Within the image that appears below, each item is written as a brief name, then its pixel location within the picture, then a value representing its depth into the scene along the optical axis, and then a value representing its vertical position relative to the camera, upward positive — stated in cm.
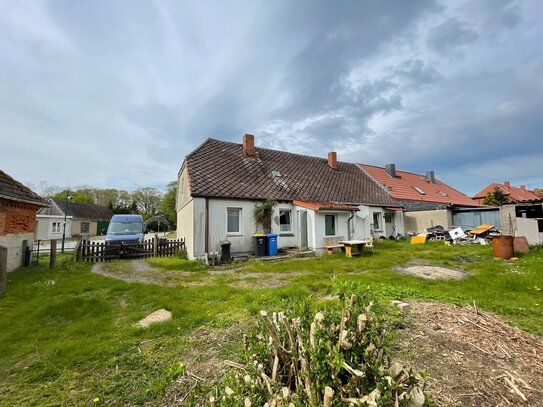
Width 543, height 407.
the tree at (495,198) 3428 +334
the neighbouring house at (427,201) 2072 +245
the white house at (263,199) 1341 +157
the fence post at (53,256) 1091 -110
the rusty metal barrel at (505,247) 1090 -109
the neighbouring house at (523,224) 1270 -13
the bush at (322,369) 179 -112
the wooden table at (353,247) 1322 -122
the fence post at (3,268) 540 -80
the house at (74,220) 3334 +153
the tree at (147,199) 5797 +679
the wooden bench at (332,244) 1444 -110
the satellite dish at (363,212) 1725 +85
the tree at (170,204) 4416 +427
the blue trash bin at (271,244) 1379 -97
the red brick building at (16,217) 1002 +61
